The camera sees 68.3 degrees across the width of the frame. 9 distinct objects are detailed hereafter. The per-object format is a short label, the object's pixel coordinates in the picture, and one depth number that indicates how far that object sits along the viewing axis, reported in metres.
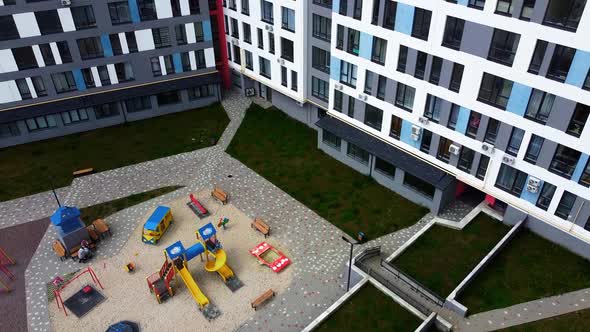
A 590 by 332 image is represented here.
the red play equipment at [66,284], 32.03
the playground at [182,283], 30.94
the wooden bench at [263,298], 31.25
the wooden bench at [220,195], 40.69
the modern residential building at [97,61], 44.84
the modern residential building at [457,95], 28.56
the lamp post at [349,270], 30.94
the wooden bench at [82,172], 44.72
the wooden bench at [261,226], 36.98
